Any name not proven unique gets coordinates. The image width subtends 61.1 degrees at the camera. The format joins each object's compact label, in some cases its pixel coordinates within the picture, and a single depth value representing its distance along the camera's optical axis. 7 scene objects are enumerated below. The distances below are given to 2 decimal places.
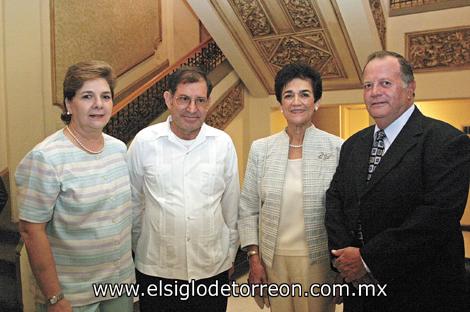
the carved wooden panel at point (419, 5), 4.71
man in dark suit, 1.57
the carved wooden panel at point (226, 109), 5.73
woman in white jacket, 1.94
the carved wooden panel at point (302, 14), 4.78
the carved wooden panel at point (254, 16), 5.03
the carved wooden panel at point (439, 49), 4.73
